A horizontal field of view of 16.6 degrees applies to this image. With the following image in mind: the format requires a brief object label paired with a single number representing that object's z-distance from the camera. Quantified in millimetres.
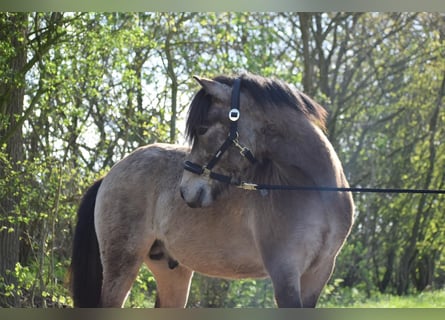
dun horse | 8557
